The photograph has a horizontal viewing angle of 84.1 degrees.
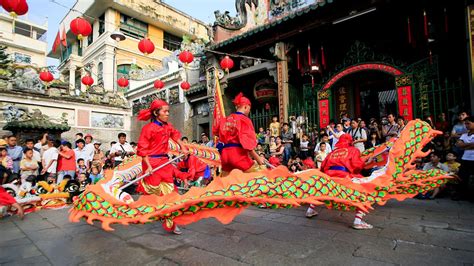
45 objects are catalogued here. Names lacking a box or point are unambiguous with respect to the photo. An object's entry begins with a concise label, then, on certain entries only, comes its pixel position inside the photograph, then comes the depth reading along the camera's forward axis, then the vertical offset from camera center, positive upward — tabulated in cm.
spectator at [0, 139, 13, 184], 527 -35
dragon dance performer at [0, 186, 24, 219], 441 -92
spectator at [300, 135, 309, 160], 775 -23
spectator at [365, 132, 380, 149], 667 -10
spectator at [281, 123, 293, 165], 805 -4
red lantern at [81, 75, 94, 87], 1339 +334
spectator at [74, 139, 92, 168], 742 -21
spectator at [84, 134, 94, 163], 757 -7
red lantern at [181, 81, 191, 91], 1293 +285
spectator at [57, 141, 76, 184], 633 -40
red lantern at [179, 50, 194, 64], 964 +316
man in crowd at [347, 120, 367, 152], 636 +7
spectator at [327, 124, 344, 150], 685 +17
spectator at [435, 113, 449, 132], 630 +28
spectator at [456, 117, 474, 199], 464 -38
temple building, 723 +283
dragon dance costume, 194 -45
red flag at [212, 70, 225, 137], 790 +111
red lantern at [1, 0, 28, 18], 517 +285
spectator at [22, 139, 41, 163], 650 -12
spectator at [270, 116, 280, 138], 880 +40
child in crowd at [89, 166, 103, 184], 680 -77
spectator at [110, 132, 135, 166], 665 -15
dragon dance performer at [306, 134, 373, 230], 358 -33
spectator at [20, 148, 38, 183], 630 -43
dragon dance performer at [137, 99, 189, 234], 312 -10
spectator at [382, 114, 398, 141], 627 +20
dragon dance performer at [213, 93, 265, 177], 302 +0
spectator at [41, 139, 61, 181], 673 -39
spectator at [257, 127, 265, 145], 915 +13
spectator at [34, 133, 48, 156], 742 +6
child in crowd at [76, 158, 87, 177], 708 -58
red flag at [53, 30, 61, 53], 1010 +405
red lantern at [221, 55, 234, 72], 974 +292
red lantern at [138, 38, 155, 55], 862 +323
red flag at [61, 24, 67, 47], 1013 +425
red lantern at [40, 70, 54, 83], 1150 +311
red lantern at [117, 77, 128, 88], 1422 +339
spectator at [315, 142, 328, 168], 672 -37
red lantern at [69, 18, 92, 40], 699 +319
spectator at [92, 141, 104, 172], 772 -34
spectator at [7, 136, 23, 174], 658 -13
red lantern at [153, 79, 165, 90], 1389 +316
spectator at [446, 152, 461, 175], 500 -55
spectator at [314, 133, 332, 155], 686 -14
